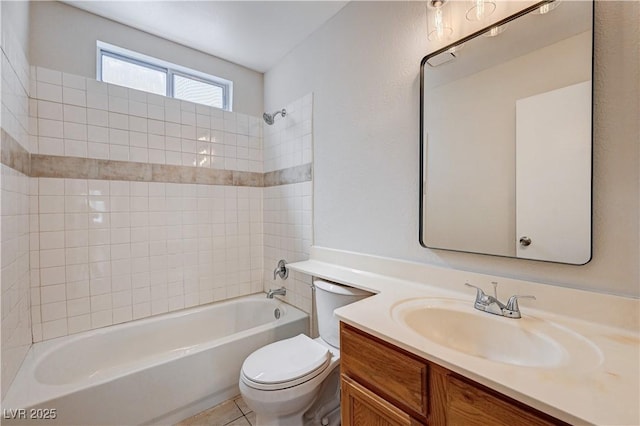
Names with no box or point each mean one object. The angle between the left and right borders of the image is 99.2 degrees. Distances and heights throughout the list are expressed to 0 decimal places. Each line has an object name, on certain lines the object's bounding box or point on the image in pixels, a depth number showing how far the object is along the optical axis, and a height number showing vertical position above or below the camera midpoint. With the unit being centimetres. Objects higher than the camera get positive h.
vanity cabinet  67 -53
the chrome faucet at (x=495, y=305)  100 -36
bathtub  132 -95
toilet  129 -81
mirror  96 +29
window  204 +111
